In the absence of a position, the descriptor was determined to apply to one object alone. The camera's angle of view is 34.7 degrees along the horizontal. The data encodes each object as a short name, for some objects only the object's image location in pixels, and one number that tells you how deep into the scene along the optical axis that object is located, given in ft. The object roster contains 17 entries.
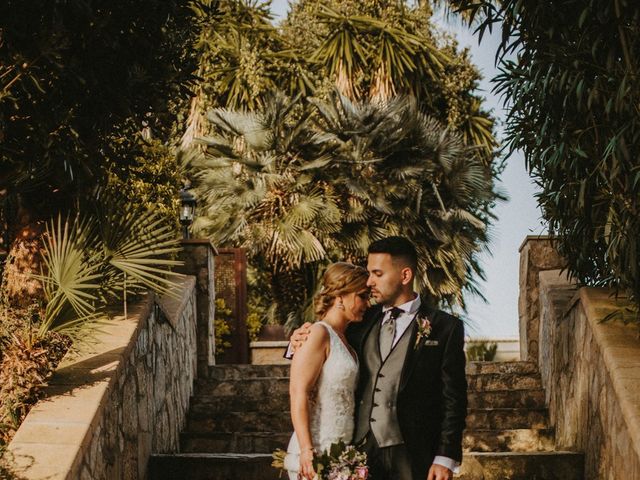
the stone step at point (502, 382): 33.06
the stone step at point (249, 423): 30.45
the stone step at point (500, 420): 30.17
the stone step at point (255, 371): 34.99
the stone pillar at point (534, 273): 36.47
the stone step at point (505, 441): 28.66
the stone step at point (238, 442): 28.53
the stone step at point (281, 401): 31.63
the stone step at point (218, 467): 24.08
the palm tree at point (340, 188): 53.93
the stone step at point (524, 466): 24.23
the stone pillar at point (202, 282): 35.78
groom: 16.20
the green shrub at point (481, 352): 68.08
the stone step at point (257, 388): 32.19
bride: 15.79
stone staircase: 24.27
